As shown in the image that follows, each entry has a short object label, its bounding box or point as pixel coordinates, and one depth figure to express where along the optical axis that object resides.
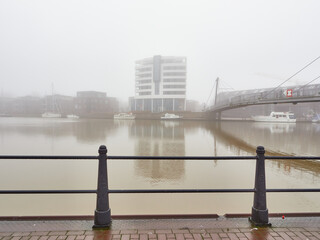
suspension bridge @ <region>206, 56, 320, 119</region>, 25.92
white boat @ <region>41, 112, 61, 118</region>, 93.38
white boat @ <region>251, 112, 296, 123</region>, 68.28
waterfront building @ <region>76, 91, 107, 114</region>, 103.81
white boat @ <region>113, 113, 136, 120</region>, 71.56
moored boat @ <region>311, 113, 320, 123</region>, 72.00
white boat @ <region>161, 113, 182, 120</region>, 66.50
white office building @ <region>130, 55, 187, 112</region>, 87.00
